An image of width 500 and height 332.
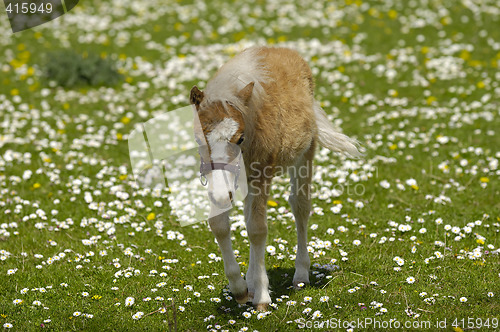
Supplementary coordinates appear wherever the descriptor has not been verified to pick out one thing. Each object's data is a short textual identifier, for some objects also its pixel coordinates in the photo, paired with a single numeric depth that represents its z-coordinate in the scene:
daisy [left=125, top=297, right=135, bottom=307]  12.23
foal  10.41
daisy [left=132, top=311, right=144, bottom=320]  11.73
